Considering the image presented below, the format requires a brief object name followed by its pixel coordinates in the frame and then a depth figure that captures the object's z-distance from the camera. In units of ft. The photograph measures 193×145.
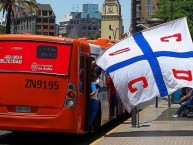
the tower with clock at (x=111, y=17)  520.83
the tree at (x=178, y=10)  199.00
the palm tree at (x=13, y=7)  127.13
